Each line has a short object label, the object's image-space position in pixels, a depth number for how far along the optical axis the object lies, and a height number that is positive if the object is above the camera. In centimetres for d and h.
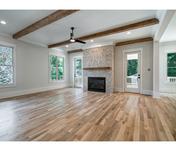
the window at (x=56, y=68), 793 +35
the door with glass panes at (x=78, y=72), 878 -1
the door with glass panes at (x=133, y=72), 614 +1
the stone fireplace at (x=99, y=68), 650 +28
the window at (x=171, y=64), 587 +40
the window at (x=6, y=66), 523 +34
